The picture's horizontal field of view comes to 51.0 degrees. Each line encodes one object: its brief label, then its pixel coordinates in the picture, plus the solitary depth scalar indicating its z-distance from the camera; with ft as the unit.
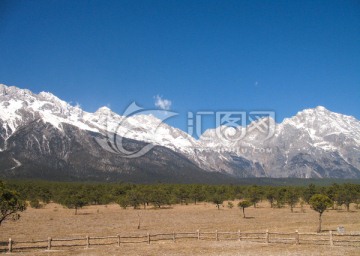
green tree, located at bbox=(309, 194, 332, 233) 172.04
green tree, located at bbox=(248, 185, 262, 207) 420.23
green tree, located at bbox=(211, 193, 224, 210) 382.12
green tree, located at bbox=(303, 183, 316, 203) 413.06
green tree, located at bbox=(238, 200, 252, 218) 289.12
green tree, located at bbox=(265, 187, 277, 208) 423.64
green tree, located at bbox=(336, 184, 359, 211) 344.69
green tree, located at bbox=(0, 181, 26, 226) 131.85
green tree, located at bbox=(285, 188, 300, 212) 365.30
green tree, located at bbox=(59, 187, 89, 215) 340.16
